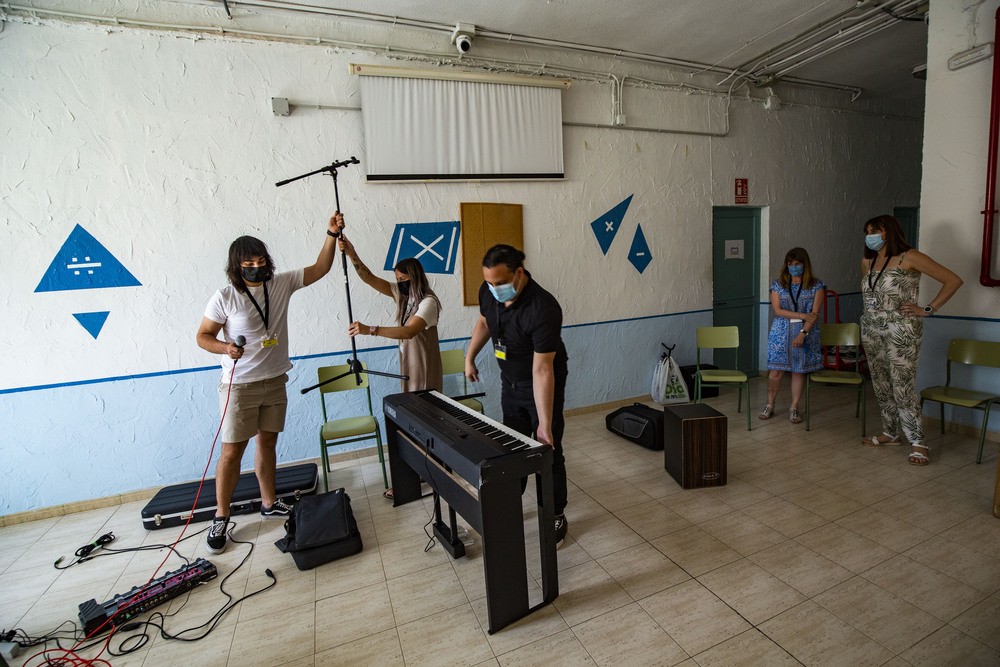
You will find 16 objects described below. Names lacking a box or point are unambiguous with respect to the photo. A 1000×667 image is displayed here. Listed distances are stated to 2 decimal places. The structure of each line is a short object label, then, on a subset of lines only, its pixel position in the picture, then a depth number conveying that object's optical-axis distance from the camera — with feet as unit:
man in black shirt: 7.29
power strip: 6.42
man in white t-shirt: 8.59
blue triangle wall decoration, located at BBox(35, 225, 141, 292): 10.12
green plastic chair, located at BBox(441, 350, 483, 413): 12.60
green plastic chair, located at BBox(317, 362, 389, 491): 10.47
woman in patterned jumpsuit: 10.58
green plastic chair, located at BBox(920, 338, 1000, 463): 10.55
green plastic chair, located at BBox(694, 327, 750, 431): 13.51
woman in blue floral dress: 12.98
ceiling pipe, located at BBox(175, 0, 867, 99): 10.89
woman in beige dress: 9.53
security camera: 12.12
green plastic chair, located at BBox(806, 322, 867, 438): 12.49
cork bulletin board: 13.21
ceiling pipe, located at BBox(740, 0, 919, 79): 12.92
